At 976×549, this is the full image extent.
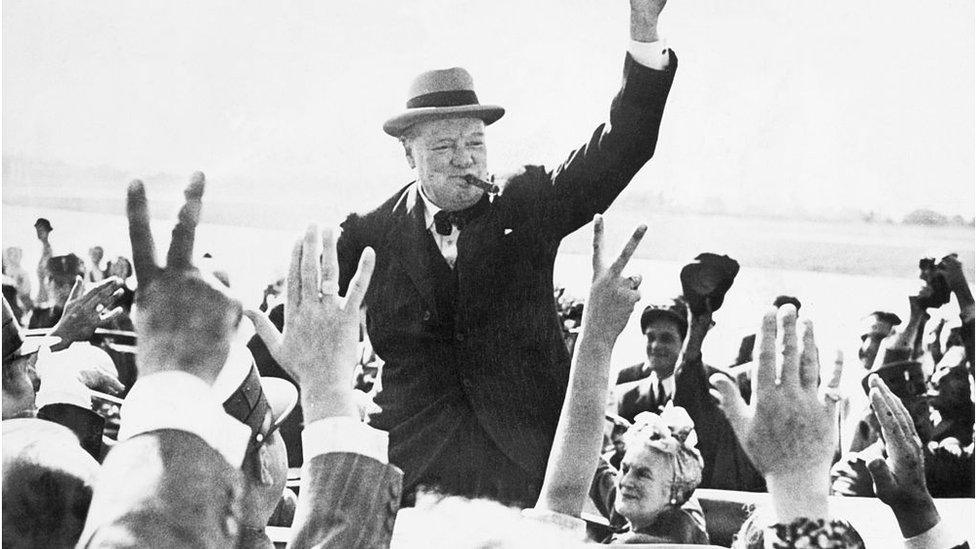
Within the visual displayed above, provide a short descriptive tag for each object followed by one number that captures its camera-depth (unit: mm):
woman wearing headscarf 3930
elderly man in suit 4000
